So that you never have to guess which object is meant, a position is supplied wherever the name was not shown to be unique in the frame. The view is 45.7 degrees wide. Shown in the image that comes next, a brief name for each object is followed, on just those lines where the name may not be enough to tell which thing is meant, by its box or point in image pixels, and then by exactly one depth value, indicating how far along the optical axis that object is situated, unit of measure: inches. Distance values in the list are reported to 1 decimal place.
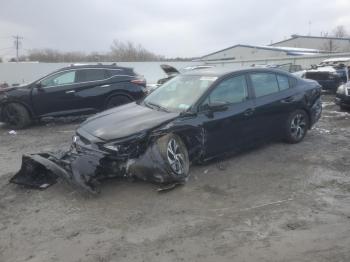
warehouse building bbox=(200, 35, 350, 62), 1972.2
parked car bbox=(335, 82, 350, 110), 471.3
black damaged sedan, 217.9
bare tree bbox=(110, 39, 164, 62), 1905.8
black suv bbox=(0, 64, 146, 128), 436.1
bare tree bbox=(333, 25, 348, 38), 3658.5
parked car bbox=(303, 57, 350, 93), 724.7
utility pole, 2795.8
